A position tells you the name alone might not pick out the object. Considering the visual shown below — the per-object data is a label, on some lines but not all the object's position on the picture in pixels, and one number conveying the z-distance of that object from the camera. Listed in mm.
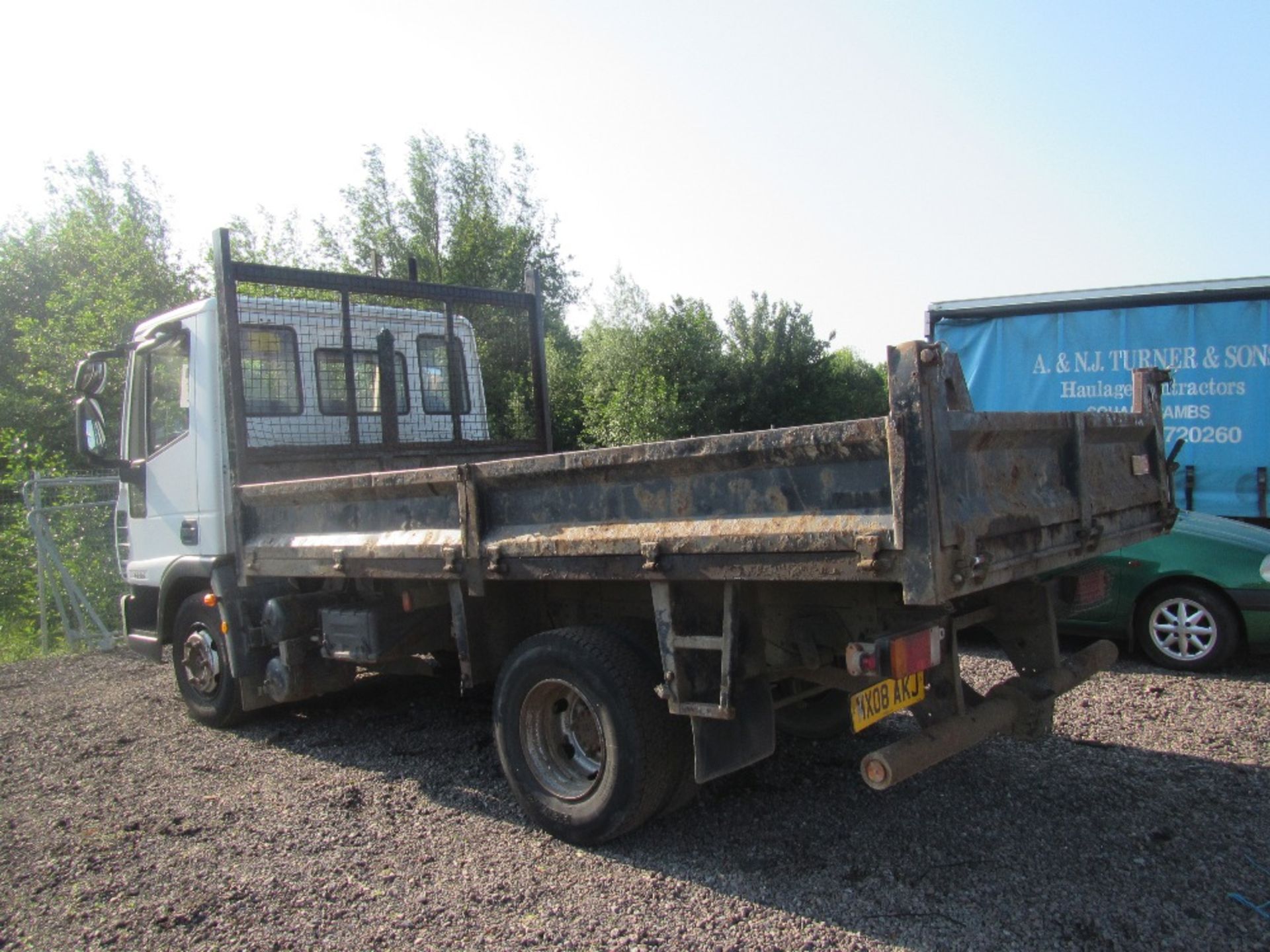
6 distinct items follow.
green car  6203
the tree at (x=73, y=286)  22141
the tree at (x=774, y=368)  23172
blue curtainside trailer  7980
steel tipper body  3029
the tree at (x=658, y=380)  21703
